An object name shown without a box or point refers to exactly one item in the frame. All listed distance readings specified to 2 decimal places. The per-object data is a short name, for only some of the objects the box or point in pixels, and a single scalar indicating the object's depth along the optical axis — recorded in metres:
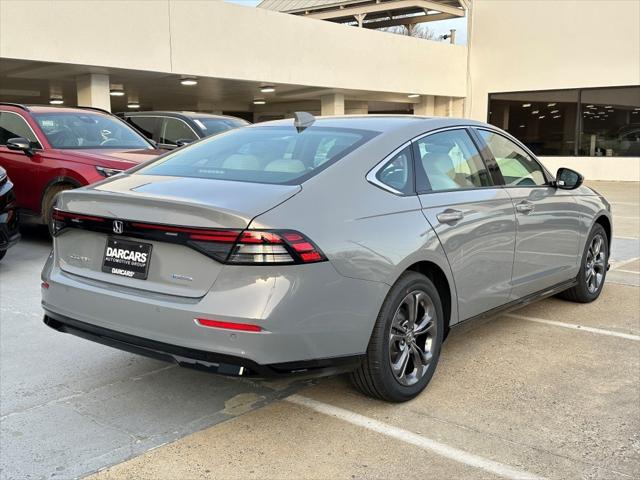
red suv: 7.47
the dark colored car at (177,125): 10.65
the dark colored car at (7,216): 6.48
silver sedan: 2.93
